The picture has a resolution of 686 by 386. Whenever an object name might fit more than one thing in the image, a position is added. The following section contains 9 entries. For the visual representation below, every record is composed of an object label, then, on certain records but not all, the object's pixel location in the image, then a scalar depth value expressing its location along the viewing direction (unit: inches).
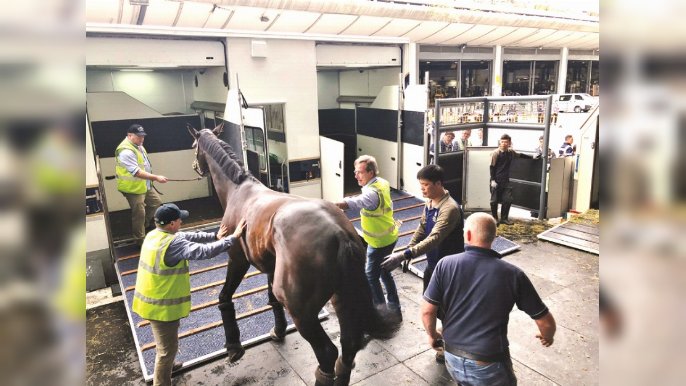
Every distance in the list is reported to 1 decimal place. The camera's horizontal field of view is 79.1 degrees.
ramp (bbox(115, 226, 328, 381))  145.9
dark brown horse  110.3
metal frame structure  264.4
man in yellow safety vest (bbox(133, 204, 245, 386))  113.9
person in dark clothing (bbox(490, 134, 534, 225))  258.2
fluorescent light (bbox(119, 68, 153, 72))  308.7
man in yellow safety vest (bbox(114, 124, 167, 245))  203.5
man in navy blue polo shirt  88.0
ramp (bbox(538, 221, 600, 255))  233.1
